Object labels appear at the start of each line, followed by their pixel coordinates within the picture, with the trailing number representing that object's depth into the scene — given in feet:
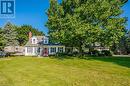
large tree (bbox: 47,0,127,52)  66.92
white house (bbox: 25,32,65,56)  93.31
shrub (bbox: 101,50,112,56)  88.98
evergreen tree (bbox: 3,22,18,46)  107.52
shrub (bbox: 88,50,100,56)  89.61
